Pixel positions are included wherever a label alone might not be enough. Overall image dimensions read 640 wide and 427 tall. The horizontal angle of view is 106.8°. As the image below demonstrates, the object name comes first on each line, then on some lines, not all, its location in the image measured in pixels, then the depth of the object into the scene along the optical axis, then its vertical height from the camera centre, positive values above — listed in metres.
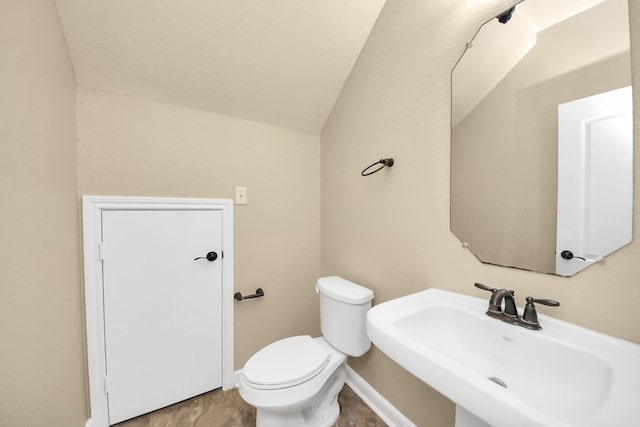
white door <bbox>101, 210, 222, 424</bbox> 1.27 -0.57
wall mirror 0.67 +0.23
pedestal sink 0.46 -0.40
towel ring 1.28 +0.24
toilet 1.07 -0.78
